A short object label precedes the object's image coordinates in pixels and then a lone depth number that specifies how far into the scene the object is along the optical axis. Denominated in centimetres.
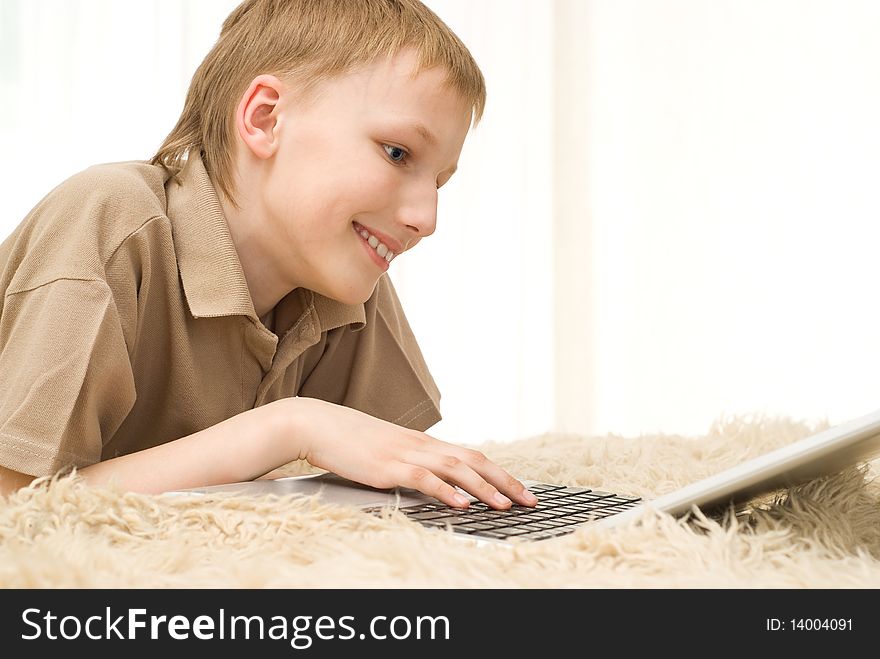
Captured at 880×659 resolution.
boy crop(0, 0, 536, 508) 78
